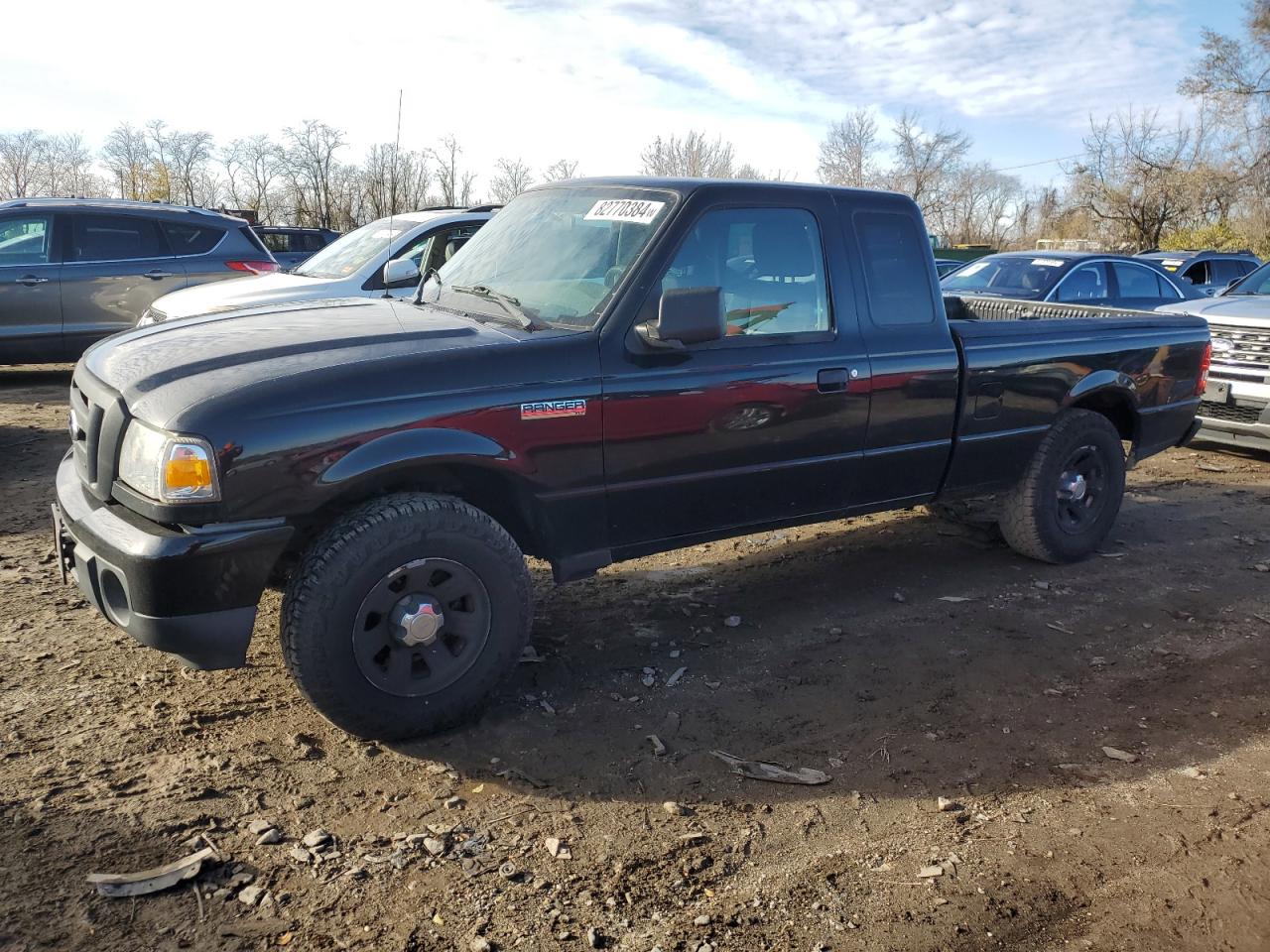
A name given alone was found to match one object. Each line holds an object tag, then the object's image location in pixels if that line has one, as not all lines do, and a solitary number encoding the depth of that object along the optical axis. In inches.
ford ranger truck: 122.3
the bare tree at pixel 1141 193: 1481.3
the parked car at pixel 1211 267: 639.1
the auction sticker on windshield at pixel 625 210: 157.8
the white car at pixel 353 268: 306.3
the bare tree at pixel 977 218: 2123.5
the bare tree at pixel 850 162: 1628.9
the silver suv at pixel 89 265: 372.5
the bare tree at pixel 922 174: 1750.7
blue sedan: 398.6
